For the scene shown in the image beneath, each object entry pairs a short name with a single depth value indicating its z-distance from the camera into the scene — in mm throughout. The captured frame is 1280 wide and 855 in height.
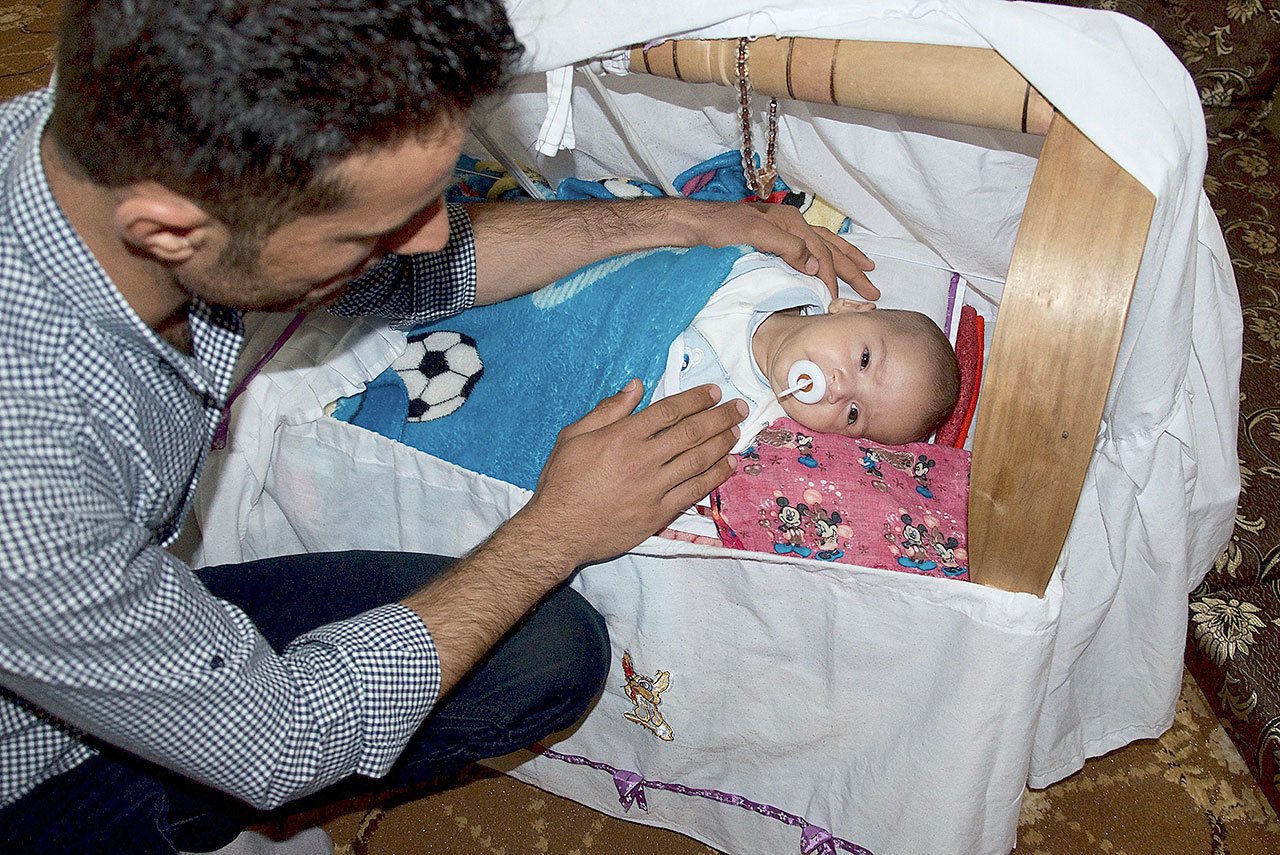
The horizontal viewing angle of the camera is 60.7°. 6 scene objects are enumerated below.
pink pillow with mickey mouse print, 1117
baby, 1218
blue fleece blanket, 1225
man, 701
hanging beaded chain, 1126
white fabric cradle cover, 920
